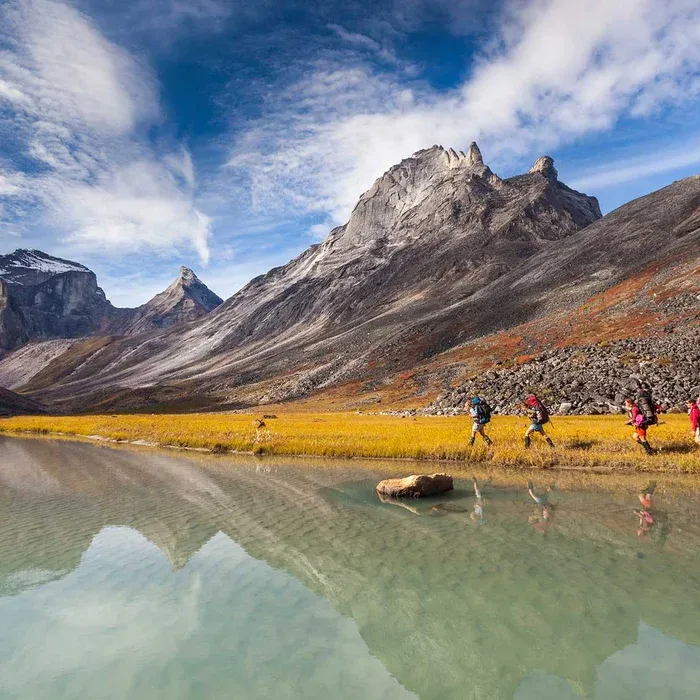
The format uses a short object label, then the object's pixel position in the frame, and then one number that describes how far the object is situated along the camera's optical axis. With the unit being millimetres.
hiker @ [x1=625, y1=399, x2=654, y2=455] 22625
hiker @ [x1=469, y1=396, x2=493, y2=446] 27109
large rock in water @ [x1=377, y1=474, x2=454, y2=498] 18703
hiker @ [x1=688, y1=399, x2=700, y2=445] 22234
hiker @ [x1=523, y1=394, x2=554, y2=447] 25625
